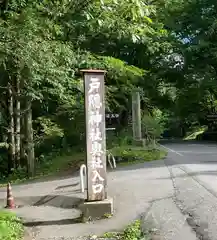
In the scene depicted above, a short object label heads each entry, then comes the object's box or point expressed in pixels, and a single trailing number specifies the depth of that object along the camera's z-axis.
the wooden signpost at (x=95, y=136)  7.74
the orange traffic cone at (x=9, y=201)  9.16
